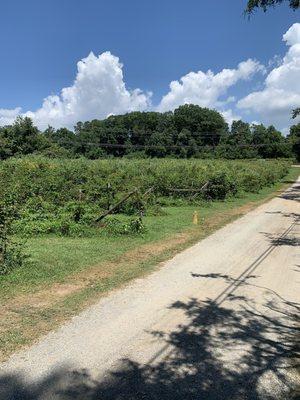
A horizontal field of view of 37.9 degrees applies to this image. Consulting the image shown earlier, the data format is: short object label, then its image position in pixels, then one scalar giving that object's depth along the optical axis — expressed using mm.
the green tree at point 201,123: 121125
